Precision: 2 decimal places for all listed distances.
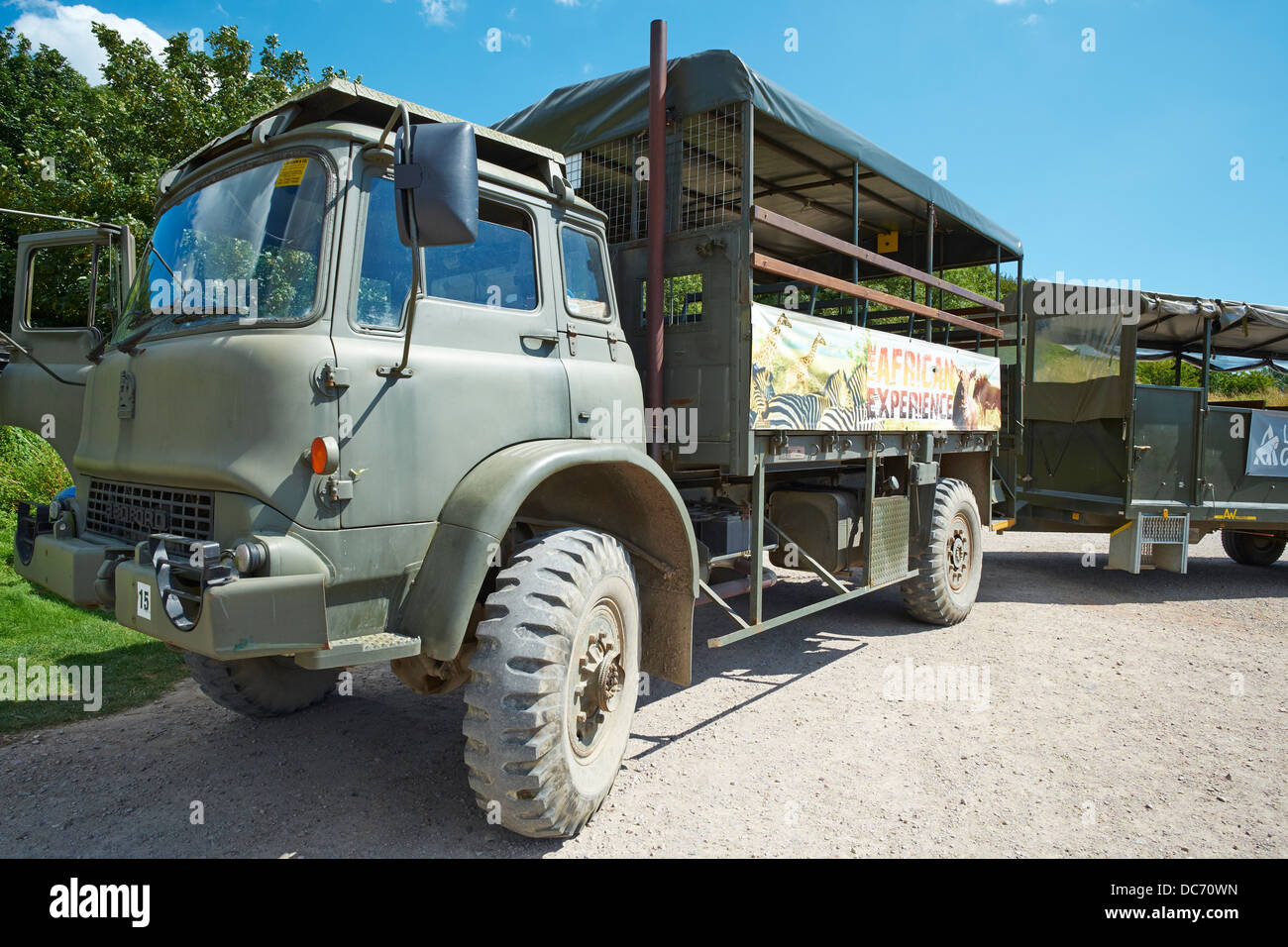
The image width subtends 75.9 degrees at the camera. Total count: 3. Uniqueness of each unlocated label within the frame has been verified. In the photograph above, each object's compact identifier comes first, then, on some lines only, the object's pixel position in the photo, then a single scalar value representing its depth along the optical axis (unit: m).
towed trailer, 8.91
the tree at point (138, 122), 10.30
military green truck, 2.82
